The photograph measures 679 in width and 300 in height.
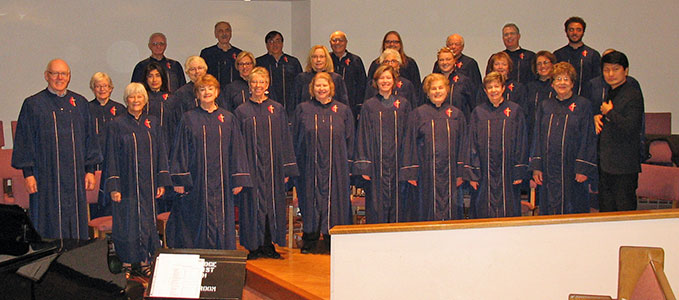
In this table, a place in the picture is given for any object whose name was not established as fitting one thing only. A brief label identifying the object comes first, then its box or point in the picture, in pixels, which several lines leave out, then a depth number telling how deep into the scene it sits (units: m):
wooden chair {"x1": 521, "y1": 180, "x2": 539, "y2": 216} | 6.43
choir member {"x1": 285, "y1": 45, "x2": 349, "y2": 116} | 6.45
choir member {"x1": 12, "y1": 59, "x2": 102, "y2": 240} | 5.48
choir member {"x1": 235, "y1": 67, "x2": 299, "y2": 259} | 5.83
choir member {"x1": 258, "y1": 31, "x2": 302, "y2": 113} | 7.80
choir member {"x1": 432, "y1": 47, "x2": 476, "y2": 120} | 6.66
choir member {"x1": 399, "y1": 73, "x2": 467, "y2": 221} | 5.89
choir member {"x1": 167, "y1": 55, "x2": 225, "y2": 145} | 6.34
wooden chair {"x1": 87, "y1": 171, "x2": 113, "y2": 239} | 5.81
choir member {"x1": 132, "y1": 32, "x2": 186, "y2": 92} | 7.37
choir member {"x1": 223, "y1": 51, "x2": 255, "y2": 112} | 6.60
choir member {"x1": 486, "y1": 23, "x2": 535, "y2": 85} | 7.31
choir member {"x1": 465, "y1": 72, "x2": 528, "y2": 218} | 5.93
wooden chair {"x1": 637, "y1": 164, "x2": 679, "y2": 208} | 6.02
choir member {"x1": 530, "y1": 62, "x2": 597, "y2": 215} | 5.97
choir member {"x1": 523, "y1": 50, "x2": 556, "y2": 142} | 6.70
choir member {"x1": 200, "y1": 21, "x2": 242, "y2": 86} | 7.90
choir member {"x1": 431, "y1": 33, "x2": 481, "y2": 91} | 7.15
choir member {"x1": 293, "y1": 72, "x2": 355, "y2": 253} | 5.94
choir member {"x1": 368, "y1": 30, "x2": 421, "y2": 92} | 6.98
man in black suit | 5.78
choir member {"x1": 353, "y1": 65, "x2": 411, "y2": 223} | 5.99
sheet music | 3.61
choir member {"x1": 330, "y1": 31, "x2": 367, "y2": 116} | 7.41
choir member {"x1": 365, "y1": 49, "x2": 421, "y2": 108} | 6.50
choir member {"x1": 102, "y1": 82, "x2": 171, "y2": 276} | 5.55
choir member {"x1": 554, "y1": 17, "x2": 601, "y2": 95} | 7.06
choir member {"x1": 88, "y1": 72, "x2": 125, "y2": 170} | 6.08
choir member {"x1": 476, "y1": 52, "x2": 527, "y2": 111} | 6.53
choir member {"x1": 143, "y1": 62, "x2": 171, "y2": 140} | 6.35
